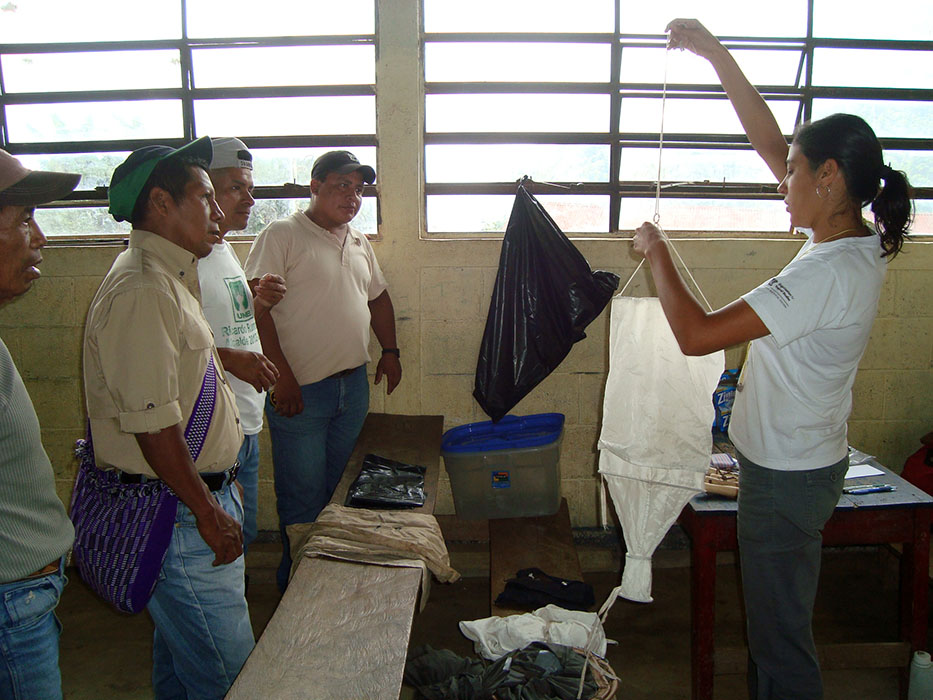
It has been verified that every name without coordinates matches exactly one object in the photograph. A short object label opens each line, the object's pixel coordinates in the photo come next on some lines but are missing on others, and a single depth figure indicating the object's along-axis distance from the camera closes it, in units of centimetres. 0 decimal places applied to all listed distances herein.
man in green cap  150
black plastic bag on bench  241
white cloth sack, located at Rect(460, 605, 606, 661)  212
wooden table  223
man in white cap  216
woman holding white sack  162
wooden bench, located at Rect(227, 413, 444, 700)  150
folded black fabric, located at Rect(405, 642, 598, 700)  183
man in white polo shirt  268
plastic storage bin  299
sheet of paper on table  253
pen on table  234
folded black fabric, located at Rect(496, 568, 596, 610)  251
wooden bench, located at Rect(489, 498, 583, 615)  271
